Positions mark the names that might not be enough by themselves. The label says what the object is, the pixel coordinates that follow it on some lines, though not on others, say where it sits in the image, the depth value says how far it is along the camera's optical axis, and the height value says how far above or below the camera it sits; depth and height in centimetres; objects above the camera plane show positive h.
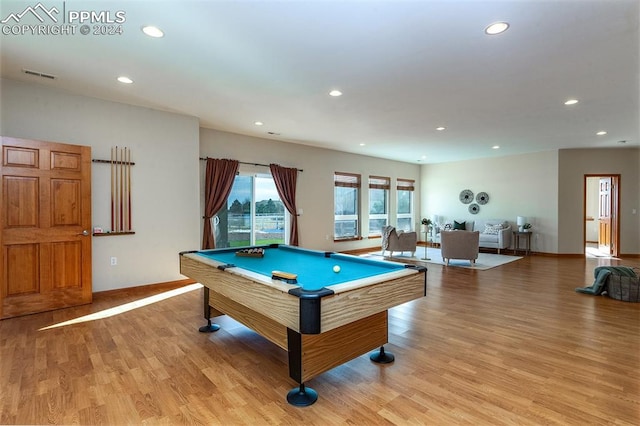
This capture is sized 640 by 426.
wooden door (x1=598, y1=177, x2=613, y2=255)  839 -15
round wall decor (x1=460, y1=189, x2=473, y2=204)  953 +48
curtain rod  564 +97
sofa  822 -51
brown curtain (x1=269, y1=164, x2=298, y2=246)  666 +51
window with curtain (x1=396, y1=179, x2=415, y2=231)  1009 +25
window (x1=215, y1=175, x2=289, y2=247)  607 -9
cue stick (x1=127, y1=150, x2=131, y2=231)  448 +40
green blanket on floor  429 -87
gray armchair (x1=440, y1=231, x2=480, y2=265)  652 -71
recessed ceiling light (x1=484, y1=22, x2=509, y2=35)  241 +146
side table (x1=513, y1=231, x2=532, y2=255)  832 -78
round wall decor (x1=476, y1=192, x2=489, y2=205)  918 +40
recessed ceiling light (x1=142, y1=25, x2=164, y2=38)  251 +148
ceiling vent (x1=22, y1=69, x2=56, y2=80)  339 +153
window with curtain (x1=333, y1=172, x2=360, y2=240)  820 +15
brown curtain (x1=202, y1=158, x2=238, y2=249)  564 +40
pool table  180 -58
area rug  672 -114
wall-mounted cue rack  436 +29
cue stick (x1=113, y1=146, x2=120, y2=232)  437 +17
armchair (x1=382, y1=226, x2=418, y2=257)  767 -71
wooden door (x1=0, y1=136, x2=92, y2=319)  345 -17
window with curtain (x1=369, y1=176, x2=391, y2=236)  913 +25
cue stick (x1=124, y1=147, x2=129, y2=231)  445 +29
